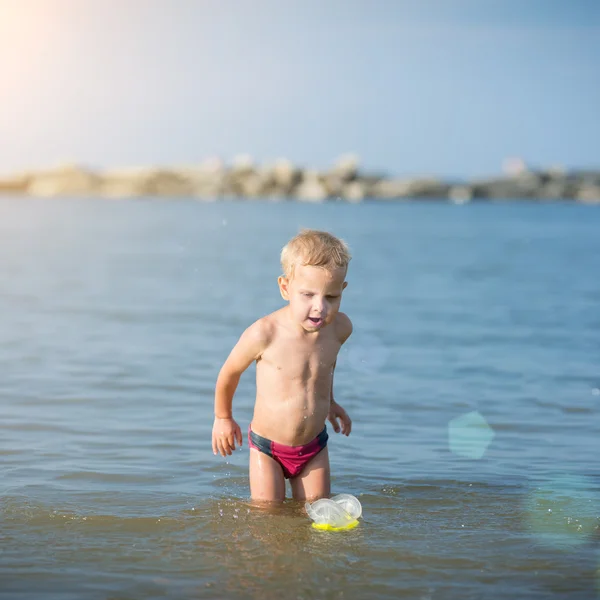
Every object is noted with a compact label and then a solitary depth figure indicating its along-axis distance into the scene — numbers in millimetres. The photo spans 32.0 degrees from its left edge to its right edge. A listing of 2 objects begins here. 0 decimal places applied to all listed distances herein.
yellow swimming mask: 5074
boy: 5145
